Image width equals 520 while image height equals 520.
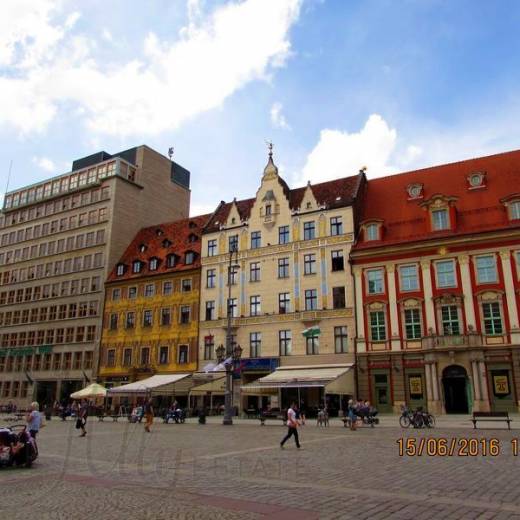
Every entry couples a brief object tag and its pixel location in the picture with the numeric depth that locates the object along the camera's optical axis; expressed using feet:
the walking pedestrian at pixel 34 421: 52.60
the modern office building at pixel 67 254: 184.65
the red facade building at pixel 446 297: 115.65
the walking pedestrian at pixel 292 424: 56.02
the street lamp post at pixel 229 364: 104.27
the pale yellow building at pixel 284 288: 134.82
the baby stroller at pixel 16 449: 43.34
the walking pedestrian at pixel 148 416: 87.71
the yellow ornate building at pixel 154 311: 160.86
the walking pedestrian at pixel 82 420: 77.61
